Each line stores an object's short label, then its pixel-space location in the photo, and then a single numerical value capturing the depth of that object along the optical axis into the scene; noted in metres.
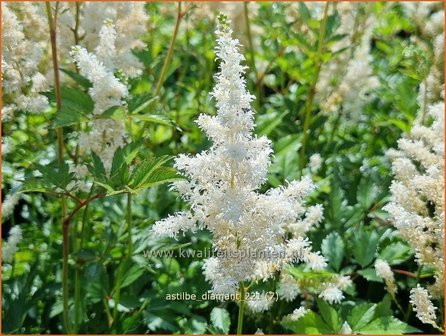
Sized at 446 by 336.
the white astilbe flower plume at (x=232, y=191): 0.45
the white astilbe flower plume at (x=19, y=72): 0.58
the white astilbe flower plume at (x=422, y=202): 0.53
